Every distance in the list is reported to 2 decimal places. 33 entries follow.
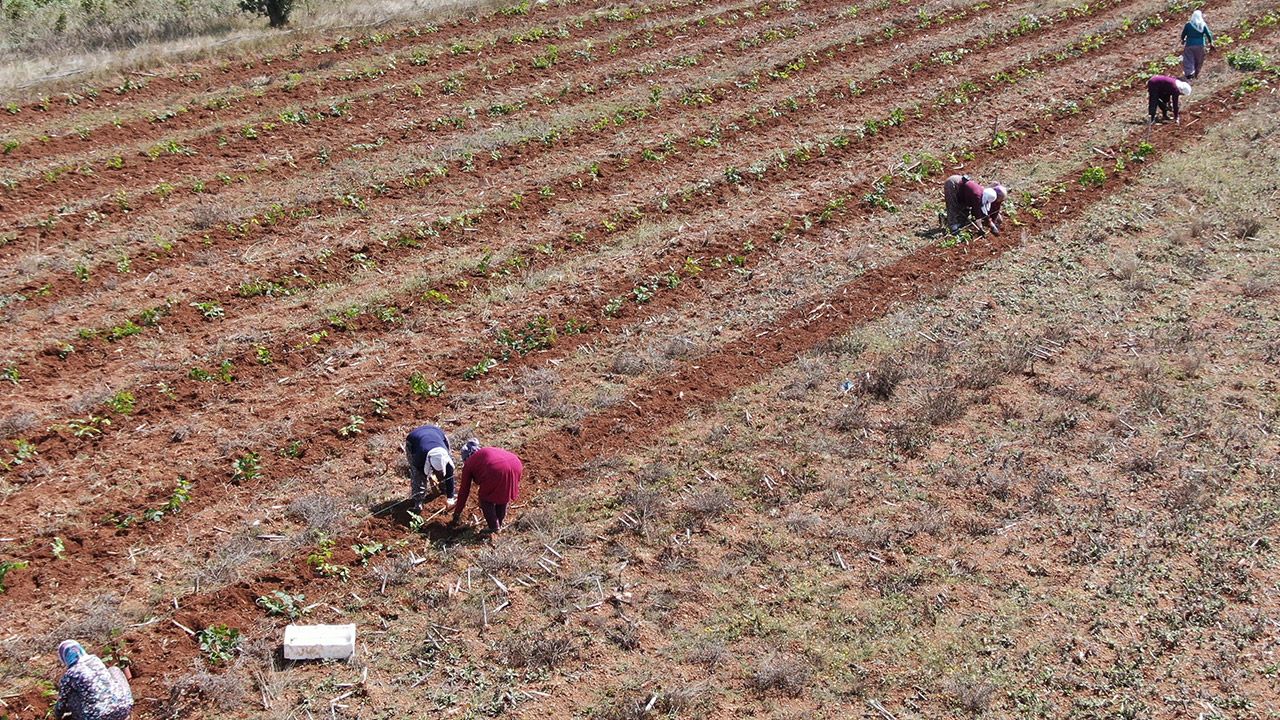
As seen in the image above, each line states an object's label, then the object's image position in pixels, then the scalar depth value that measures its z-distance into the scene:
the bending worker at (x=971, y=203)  17.61
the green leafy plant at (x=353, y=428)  13.23
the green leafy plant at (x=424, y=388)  13.99
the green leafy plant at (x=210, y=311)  15.69
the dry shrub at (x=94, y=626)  10.03
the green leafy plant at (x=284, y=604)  10.39
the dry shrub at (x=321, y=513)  11.52
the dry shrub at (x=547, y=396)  13.55
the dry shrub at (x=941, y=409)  13.10
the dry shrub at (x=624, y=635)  10.05
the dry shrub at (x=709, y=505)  11.70
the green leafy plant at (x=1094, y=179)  19.66
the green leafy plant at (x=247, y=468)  12.41
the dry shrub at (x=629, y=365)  14.45
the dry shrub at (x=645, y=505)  11.57
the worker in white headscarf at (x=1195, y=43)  23.19
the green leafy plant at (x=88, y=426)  13.09
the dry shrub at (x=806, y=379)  13.81
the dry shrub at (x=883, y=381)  13.75
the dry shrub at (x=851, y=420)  13.05
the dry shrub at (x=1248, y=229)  17.53
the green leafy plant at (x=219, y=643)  9.88
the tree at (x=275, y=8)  27.48
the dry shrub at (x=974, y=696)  9.23
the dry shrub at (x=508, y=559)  11.01
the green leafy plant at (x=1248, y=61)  25.47
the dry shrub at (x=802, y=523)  11.45
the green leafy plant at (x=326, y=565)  10.89
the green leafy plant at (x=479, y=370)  14.40
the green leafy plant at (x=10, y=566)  10.83
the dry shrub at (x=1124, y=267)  16.42
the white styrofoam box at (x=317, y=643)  9.77
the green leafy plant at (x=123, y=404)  13.50
